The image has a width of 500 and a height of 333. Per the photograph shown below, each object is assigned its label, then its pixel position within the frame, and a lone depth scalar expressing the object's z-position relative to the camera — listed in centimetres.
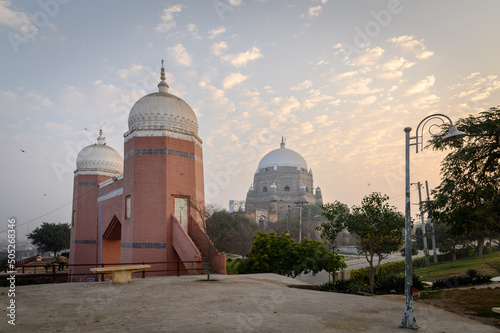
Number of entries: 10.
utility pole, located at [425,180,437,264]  3594
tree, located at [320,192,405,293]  1909
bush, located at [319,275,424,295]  1644
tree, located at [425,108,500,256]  1506
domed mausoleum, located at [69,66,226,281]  1900
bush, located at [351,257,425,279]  3078
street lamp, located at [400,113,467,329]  823
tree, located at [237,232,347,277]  1930
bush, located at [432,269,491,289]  1783
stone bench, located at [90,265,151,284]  1318
